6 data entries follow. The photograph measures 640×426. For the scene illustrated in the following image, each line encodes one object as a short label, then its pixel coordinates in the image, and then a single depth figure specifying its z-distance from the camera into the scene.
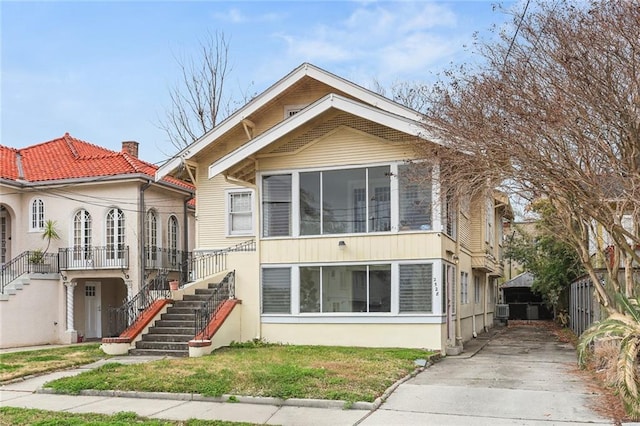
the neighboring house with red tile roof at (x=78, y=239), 21.05
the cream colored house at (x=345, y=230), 15.57
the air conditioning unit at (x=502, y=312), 32.00
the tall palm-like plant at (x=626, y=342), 8.55
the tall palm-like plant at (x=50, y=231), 21.84
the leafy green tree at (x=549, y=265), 27.72
